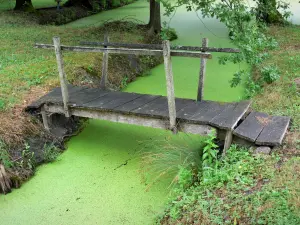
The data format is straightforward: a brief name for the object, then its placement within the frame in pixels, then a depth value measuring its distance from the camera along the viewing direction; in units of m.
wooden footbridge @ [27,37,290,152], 3.83
